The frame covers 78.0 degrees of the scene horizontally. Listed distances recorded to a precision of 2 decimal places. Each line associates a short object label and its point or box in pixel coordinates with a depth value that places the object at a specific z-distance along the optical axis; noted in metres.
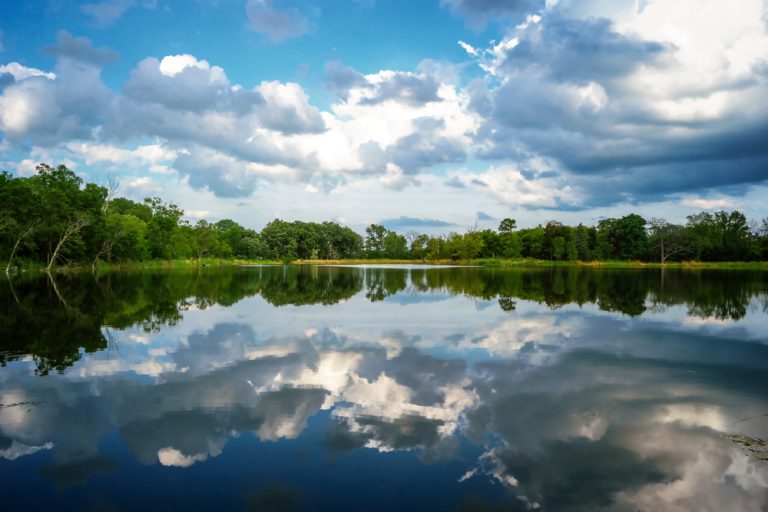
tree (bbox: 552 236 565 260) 107.06
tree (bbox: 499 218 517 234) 124.00
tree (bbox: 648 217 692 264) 104.19
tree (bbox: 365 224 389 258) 150.12
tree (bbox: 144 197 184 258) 84.25
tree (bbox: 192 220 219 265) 100.38
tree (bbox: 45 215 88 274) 53.50
